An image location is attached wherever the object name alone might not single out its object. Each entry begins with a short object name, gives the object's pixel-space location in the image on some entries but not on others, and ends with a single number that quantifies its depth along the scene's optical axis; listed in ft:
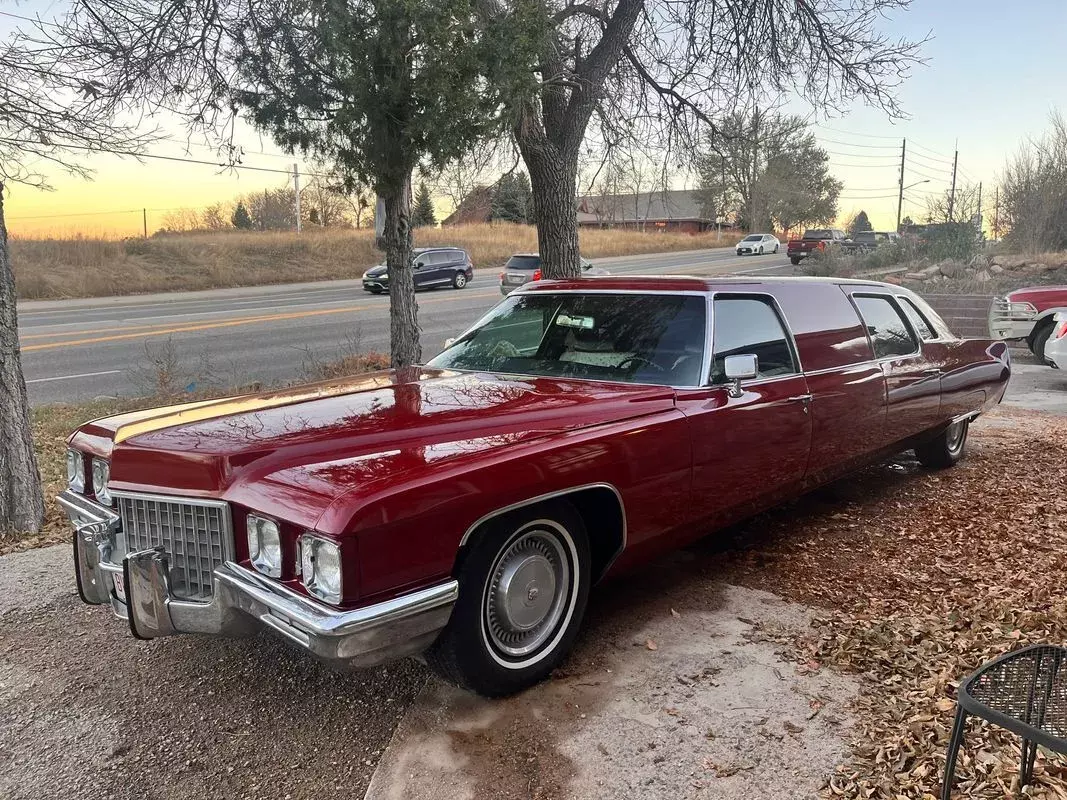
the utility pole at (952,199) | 102.58
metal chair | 6.73
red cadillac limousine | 8.65
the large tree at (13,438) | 16.33
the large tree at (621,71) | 29.35
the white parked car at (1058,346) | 33.09
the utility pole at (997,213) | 93.25
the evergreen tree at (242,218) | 194.70
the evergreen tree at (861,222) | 276.27
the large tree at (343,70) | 21.90
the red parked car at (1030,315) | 40.24
